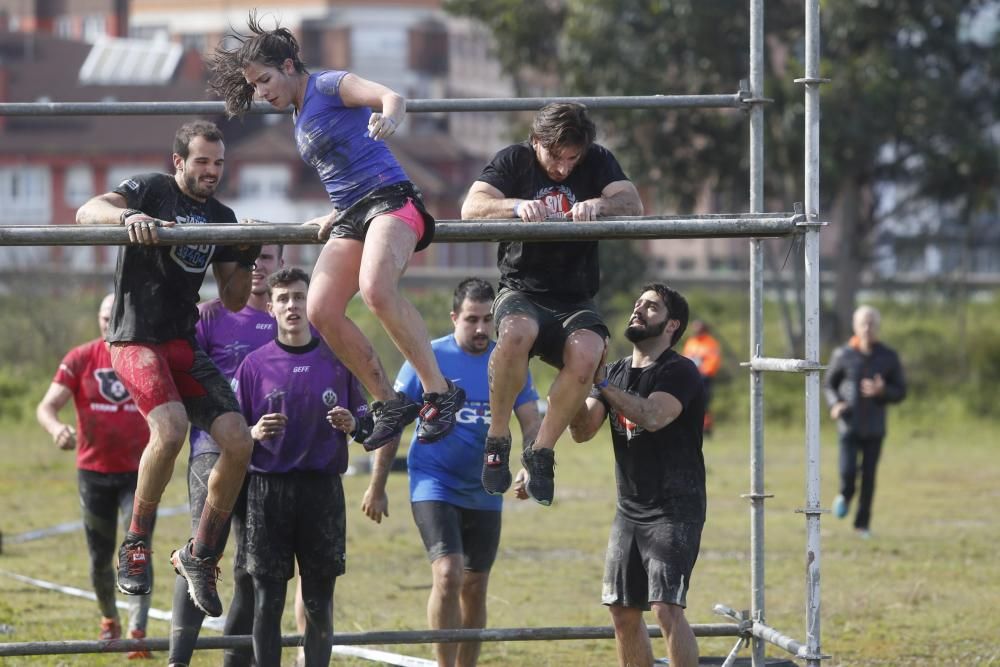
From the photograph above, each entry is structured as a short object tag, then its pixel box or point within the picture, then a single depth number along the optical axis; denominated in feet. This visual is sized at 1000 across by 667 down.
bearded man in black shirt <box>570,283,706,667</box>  46.09
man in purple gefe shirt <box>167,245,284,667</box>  47.93
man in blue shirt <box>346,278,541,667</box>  50.29
